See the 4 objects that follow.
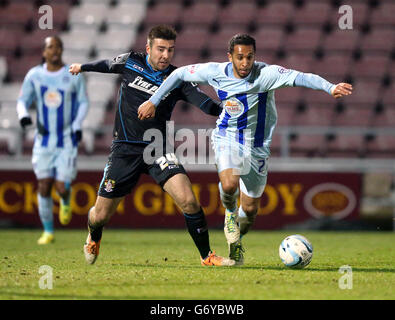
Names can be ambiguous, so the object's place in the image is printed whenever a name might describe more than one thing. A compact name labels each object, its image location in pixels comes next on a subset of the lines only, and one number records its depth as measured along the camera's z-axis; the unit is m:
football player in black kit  12.66
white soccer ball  12.45
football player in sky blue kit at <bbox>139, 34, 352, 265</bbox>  12.55
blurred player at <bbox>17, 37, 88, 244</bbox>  18.83
